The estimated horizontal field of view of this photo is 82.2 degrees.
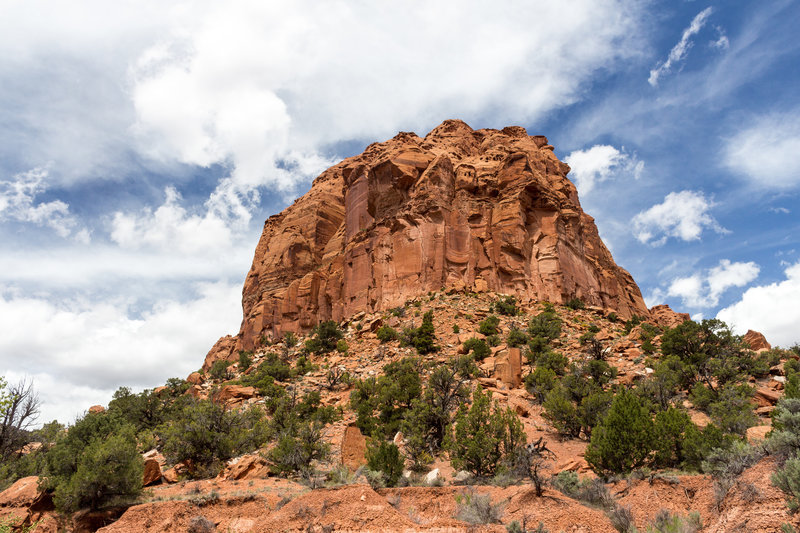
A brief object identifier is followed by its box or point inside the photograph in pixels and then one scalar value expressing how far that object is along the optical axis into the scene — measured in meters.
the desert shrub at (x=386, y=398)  24.56
